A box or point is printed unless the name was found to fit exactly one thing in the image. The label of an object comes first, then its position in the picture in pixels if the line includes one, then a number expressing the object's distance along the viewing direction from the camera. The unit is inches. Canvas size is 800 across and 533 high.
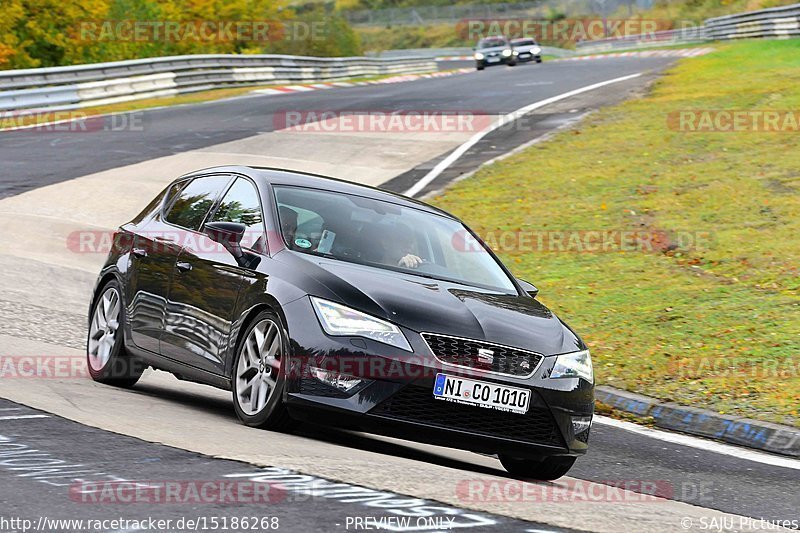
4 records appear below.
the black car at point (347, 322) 538.6
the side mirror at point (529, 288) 668.1
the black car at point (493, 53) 4537.4
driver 629.1
